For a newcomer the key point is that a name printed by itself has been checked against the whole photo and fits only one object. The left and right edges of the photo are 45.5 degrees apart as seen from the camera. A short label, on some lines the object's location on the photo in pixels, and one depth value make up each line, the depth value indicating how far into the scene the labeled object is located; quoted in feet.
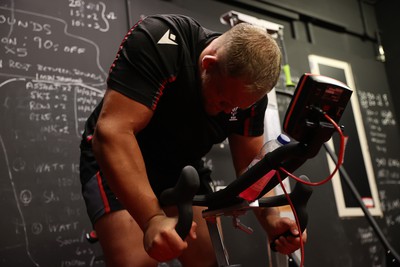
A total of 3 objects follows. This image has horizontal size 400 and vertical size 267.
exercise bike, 3.34
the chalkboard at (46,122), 6.91
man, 3.86
